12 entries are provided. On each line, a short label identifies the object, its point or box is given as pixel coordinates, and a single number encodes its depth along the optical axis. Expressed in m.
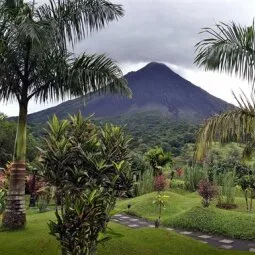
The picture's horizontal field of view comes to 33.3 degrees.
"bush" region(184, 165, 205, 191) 22.02
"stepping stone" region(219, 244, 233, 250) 10.73
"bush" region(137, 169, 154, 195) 21.59
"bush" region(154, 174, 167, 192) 17.38
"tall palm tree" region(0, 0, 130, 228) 9.68
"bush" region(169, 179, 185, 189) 22.81
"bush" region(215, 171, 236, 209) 16.45
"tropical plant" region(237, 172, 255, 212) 15.83
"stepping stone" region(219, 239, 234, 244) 11.61
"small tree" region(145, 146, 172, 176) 25.14
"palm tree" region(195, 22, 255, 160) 7.80
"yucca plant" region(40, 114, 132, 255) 7.12
